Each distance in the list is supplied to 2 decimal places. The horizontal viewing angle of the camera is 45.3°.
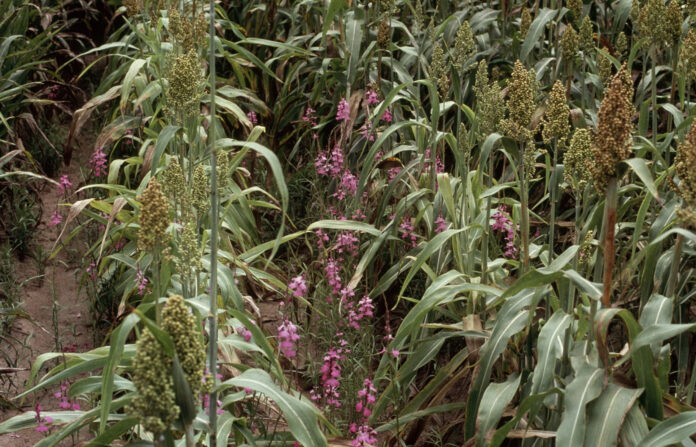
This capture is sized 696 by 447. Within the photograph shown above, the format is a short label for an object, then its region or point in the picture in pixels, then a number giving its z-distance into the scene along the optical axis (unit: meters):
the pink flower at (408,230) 3.18
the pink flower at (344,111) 3.58
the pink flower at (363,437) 2.30
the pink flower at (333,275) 2.92
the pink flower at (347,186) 3.43
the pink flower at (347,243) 3.16
